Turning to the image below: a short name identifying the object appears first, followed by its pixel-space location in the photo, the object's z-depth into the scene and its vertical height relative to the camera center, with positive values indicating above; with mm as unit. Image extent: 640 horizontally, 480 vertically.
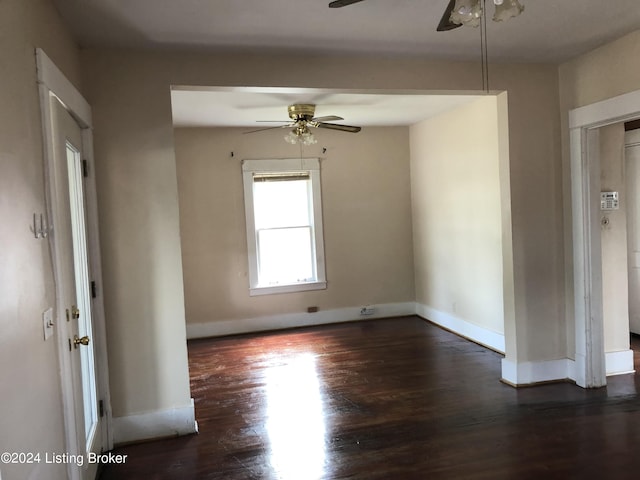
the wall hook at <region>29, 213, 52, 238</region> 1782 +33
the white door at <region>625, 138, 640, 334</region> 5023 -271
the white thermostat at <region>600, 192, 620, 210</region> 3928 +43
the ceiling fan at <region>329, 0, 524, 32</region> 1740 +756
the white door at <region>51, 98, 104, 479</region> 2164 -256
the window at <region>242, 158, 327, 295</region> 5914 -41
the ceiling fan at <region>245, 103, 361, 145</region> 4543 +972
